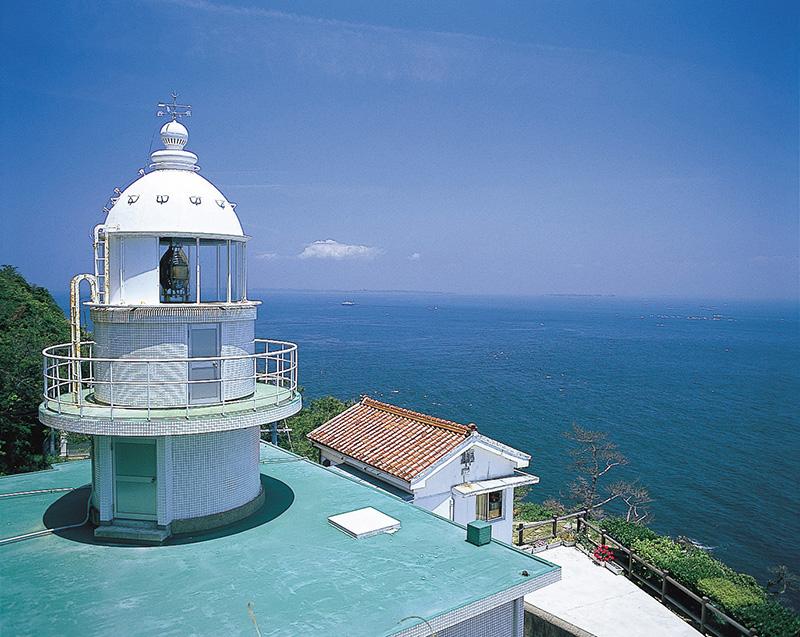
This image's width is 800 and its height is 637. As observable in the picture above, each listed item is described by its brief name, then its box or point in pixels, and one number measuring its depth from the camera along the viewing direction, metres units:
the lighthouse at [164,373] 10.34
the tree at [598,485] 30.62
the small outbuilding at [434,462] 14.96
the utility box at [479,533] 10.43
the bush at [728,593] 15.06
